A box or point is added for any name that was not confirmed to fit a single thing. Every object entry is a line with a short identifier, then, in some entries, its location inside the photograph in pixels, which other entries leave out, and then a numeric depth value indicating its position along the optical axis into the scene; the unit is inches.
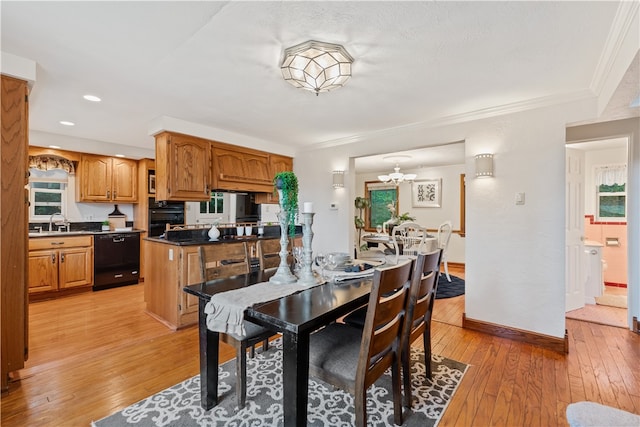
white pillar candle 72.8
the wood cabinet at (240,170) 150.7
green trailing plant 75.4
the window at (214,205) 172.8
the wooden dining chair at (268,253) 92.7
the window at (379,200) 288.4
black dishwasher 176.6
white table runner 56.8
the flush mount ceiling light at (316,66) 72.5
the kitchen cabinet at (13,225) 76.4
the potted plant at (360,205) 259.6
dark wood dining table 51.1
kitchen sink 158.0
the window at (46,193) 177.9
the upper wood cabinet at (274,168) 177.0
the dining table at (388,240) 188.9
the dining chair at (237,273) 70.7
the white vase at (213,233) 139.5
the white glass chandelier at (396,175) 218.4
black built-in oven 195.9
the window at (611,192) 170.9
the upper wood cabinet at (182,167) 130.8
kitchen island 120.9
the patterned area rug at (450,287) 169.3
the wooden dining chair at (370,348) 53.6
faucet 181.3
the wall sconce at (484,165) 114.3
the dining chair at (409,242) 182.5
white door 138.8
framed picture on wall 260.2
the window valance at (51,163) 168.6
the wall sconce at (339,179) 164.4
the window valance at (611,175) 169.3
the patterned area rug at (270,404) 67.5
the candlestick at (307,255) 74.1
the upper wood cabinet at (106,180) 182.1
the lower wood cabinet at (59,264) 154.6
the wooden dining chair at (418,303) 68.7
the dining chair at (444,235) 195.2
